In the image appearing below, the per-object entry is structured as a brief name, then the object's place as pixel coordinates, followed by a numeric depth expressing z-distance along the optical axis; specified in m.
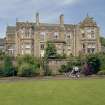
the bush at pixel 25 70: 26.91
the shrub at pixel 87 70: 28.29
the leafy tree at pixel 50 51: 34.36
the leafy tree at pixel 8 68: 27.64
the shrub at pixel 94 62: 29.13
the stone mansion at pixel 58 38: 37.06
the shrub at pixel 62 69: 30.00
